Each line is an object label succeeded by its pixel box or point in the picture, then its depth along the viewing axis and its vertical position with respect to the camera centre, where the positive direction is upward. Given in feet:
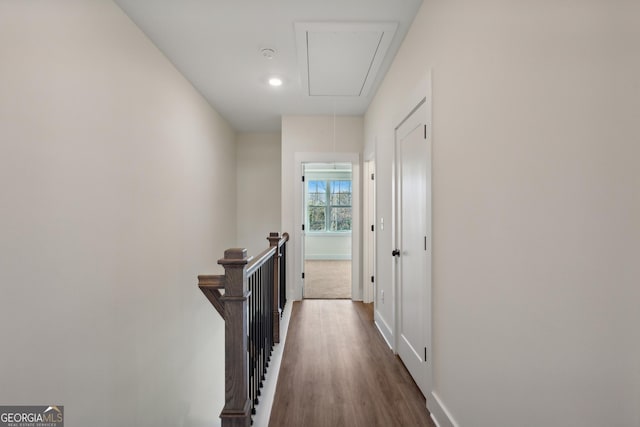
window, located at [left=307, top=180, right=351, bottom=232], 27.48 +0.57
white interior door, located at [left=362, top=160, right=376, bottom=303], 14.06 -1.44
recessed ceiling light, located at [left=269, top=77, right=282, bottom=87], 10.41 +4.53
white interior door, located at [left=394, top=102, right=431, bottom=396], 6.46 -0.84
